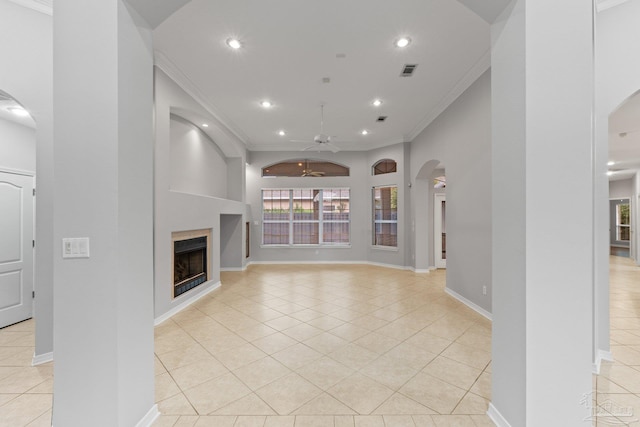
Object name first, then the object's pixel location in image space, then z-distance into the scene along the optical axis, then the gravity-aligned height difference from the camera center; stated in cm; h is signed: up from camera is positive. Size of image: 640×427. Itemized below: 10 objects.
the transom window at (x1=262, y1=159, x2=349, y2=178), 791 +132
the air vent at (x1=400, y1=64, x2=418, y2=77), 367 +204
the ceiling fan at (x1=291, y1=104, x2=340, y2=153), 491 +137
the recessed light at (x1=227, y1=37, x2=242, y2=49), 312 +204
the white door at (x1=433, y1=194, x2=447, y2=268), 707 -51
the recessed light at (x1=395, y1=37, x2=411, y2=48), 309 +203
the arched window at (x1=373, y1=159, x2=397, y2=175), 729 +131
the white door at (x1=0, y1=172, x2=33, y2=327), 339 -47
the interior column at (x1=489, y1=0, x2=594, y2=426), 148 +0
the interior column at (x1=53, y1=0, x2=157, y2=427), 153 -3
